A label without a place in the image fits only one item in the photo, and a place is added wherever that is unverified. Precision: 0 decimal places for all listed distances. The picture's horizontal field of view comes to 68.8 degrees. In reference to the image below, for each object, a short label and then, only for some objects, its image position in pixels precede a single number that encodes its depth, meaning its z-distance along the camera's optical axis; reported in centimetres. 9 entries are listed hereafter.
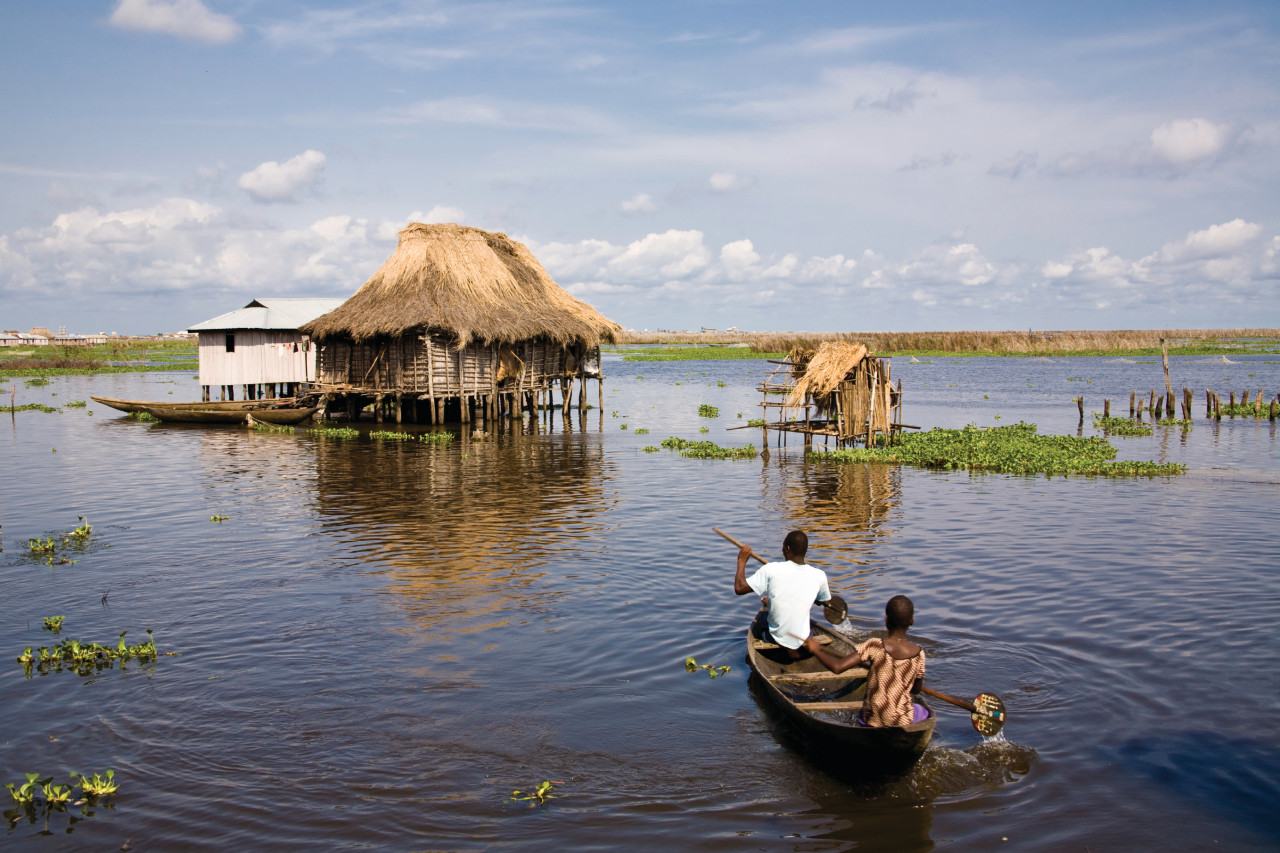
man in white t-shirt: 854
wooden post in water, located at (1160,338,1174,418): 3331
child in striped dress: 704
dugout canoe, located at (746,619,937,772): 682
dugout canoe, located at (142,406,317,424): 3212
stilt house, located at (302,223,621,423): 3022
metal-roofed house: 3575
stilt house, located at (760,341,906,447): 2366
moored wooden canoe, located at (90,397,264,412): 3247
